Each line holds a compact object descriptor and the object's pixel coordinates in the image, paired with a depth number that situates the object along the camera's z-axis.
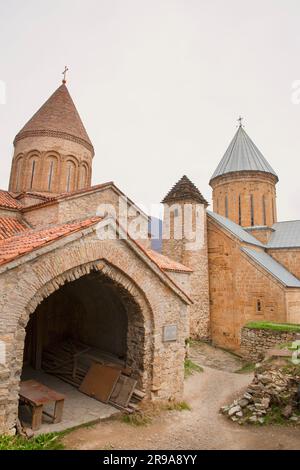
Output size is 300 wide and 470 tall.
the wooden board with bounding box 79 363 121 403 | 7.29
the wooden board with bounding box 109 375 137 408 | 6.93
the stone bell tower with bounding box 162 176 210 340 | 16.05
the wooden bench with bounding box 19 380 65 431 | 5.69
